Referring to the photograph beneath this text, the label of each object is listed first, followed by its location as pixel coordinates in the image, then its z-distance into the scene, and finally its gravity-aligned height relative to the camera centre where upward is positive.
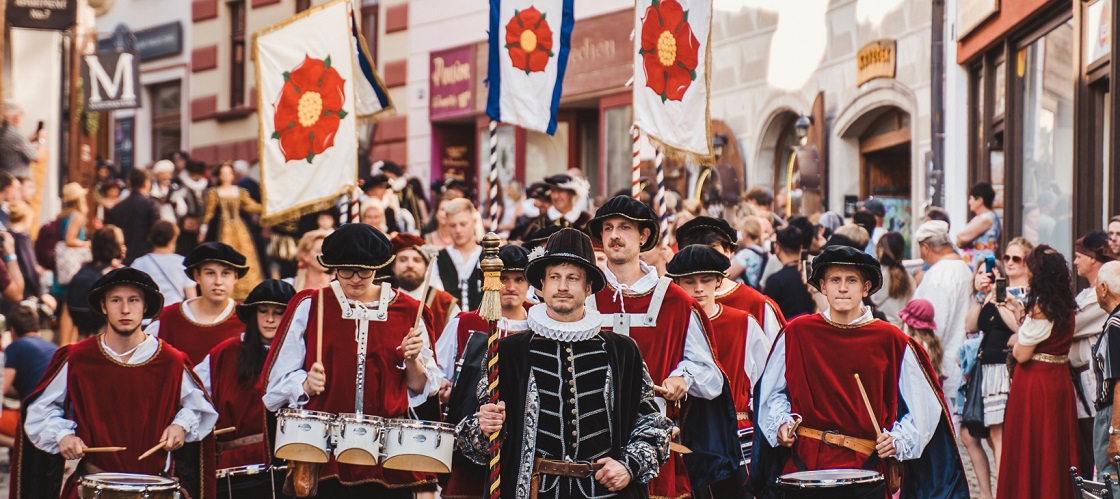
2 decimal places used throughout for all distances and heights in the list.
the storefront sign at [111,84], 22.58 +2.32
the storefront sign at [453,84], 29.00 +3.04
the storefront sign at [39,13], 22.62 +3.24
